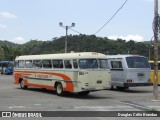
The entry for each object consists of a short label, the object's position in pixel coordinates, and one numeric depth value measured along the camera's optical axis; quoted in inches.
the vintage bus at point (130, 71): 959.0
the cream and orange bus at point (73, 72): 790.5
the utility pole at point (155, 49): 745.6
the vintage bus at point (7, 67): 2508.6
